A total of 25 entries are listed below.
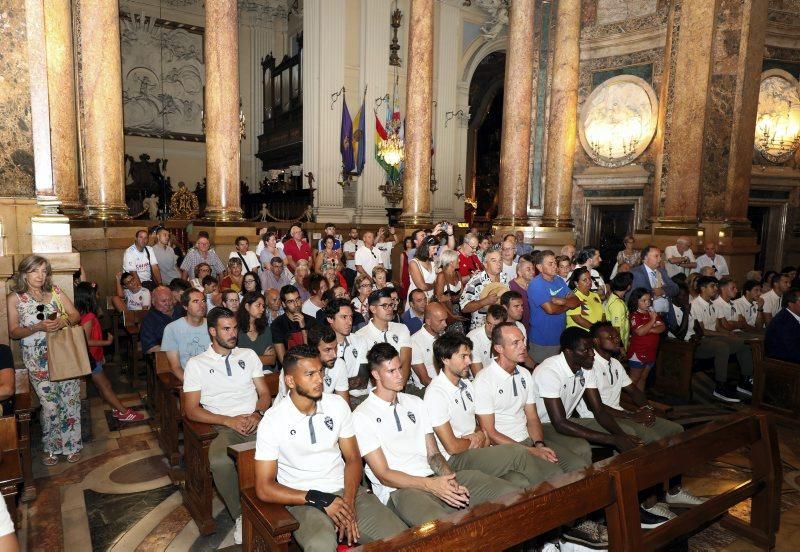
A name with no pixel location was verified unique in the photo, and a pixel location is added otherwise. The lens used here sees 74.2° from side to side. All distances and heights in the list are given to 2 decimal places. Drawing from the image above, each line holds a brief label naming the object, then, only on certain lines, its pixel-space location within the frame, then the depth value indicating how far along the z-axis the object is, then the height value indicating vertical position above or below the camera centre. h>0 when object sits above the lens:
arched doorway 22.69 +3.25
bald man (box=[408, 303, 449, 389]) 4.97 -1.16
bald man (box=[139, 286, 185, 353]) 5.66 -1.10
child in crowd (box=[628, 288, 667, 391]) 6.04 -1.26
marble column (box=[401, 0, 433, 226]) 11.50 +2.40
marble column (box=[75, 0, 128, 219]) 8.52 +1.83
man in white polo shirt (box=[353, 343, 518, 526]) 3.12 -1.46
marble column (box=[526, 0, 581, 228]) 12.44 +2.91
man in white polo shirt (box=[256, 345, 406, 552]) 2.84 -1.40
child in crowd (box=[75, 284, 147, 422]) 5.52 -1.32
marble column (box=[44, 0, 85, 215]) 7.36 +1.75
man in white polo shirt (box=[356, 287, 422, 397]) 4.82 -1.01
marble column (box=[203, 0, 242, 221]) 10.00 +2.10
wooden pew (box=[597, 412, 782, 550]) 2.90 -1.56
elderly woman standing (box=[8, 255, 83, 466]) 4.55 -1.10
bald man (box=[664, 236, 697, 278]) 9.83 -0.59
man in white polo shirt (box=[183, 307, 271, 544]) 3.91 -1.32
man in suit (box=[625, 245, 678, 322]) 7.05 -0.74
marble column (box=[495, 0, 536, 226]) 12.02 +2.50
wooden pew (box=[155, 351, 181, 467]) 4.55 -1.74
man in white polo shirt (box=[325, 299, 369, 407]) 4.59 -1.15
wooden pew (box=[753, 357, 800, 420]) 6.18 -1.90
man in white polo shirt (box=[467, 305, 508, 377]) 4.80 -1.12
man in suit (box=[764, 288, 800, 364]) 6.25 -1.22
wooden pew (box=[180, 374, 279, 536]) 3.76 -1.90
